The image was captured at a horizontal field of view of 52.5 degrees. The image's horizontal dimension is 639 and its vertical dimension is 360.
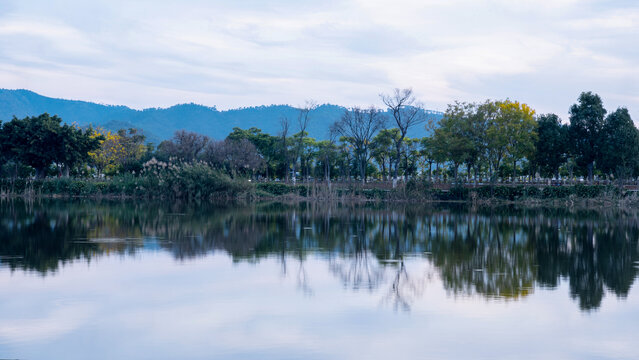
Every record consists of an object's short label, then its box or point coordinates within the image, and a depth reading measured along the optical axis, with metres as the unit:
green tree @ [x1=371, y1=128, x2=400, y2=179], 69.12
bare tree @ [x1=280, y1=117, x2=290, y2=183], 69.12
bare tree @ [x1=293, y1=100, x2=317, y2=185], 69.75
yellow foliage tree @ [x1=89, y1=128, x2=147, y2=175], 74.12
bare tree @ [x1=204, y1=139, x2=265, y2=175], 65.00
